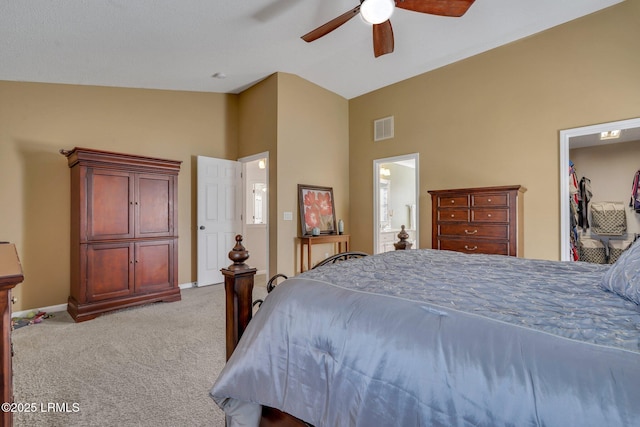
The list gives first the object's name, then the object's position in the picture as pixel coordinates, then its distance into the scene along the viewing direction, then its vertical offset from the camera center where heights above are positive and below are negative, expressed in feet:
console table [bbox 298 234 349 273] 14.53 -1.34
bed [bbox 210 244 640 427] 2.07 -1.18
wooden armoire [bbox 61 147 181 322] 10.59 -0.58
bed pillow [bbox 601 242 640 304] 3.09 -0.74
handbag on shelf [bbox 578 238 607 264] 12.78 -1.70
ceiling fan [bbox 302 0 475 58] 7.20 +5.31
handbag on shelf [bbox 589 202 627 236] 12.55 -0.27
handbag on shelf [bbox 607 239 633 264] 12.49 -1.49
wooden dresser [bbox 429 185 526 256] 10.53 -0.27
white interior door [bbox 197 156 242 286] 15.15 +0.12
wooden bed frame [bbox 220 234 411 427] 4.86 -1.34
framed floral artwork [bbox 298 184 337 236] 15.03 +0.28
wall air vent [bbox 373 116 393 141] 16.08 +4.71
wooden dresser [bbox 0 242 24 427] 3.22 -1.32
